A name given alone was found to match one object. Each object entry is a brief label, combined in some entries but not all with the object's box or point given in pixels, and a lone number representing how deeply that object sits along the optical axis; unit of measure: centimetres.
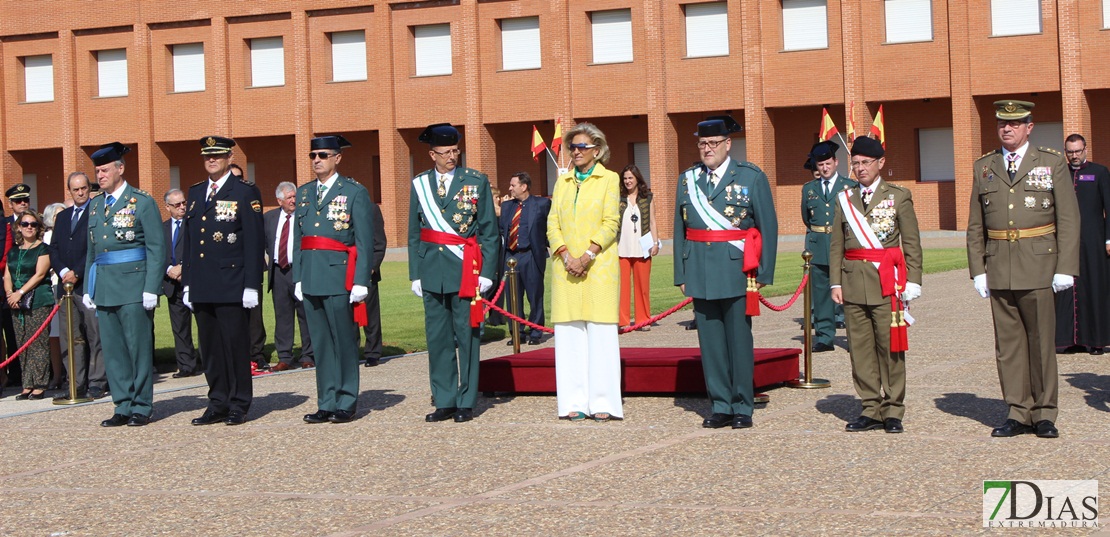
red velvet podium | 1073
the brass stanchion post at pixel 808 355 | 1127
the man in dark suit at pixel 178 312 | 1440
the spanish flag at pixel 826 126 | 3778
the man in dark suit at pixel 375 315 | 1411
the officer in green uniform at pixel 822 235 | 1413
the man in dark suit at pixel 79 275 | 1175
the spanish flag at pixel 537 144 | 3959
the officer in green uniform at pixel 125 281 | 1054
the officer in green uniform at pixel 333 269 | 1027
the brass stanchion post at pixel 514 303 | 1383
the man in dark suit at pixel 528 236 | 1627
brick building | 4159
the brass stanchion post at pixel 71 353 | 1230
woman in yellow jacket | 984
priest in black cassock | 1272
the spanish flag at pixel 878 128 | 3894
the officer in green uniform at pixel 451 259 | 1010
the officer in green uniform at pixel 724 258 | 938
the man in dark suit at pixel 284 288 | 1455
